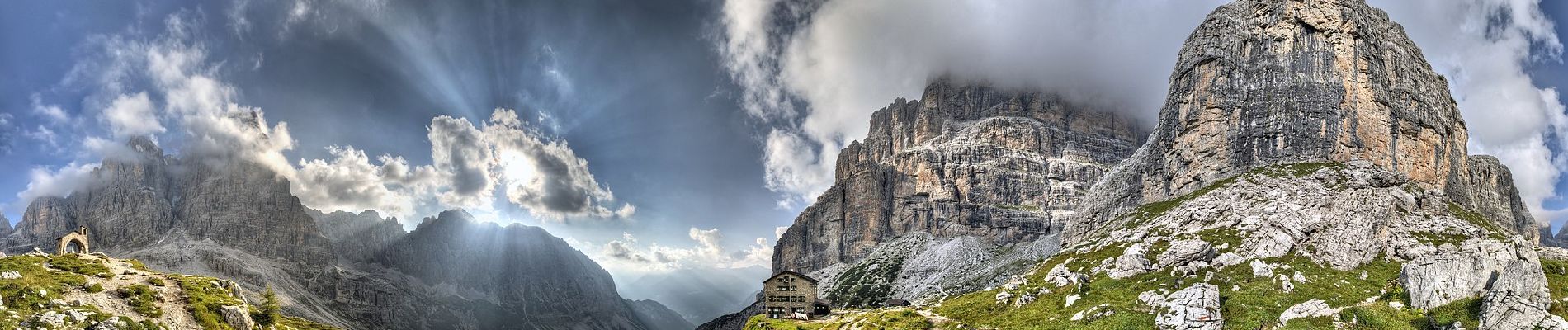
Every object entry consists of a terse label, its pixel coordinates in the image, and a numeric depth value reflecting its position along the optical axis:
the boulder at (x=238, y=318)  70.81
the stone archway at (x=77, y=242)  86.50
